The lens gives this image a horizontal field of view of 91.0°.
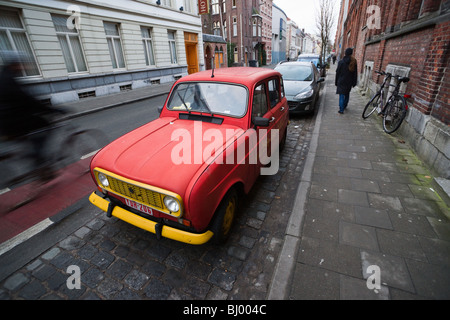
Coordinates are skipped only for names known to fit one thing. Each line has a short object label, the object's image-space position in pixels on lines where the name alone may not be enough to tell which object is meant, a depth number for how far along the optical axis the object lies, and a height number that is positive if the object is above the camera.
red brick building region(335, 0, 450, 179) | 3.99 -0.27
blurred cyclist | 3.37 -0.62
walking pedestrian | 7.49 -0.55
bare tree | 29.98 +4.71
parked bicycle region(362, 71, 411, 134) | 5.46 -1.32
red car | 2.14 -0.95
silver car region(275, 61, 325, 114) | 7.57 -0.87
